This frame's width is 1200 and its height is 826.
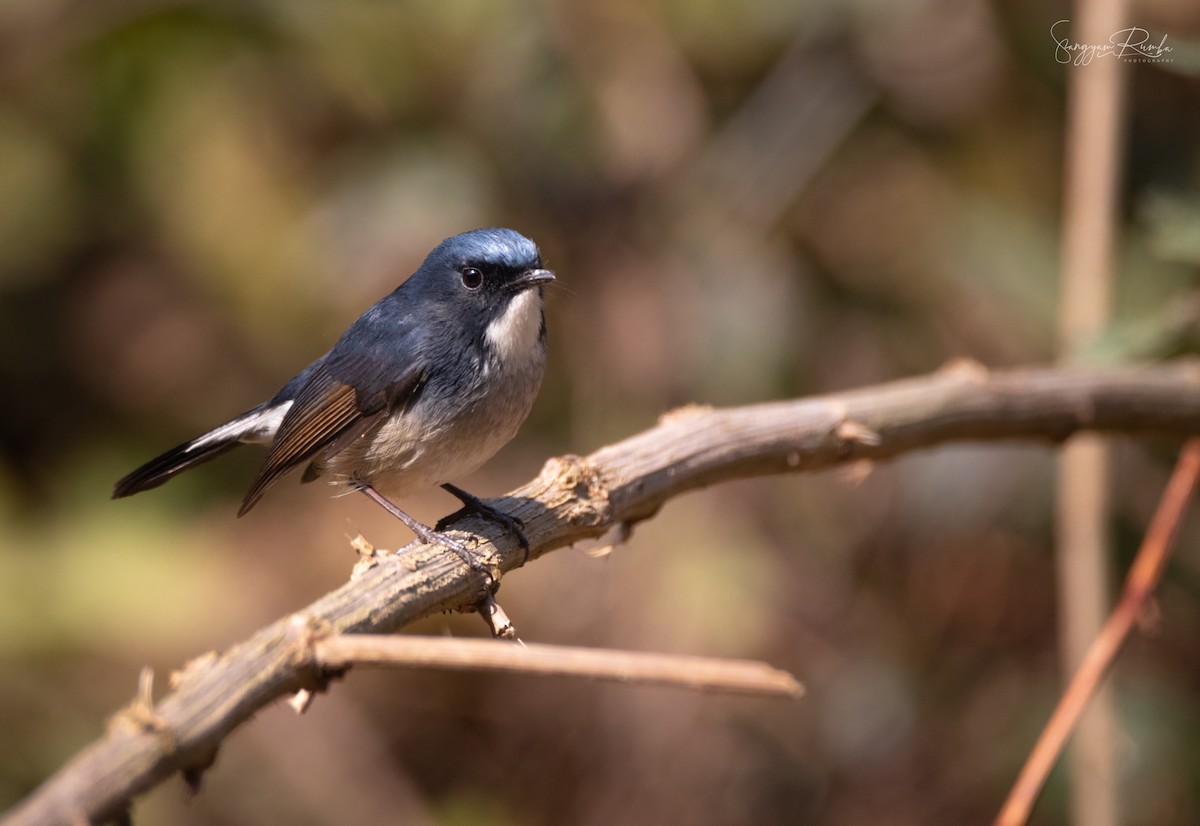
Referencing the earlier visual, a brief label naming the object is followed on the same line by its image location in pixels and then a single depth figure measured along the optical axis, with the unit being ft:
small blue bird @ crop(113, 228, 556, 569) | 21.31
